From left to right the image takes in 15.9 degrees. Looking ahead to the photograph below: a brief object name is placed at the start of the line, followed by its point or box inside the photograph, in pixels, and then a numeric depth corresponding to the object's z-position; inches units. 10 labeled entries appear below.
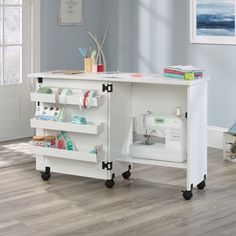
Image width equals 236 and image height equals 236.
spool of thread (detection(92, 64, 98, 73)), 249.3
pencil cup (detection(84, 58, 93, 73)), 249.5
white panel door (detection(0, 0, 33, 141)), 325.1
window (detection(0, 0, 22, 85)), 323.7
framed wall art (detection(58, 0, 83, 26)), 344.9
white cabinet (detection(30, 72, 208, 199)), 225.3
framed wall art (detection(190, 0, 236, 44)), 299.2
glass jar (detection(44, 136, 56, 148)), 244.0
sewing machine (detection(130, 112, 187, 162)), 225.7
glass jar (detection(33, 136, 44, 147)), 244.0
